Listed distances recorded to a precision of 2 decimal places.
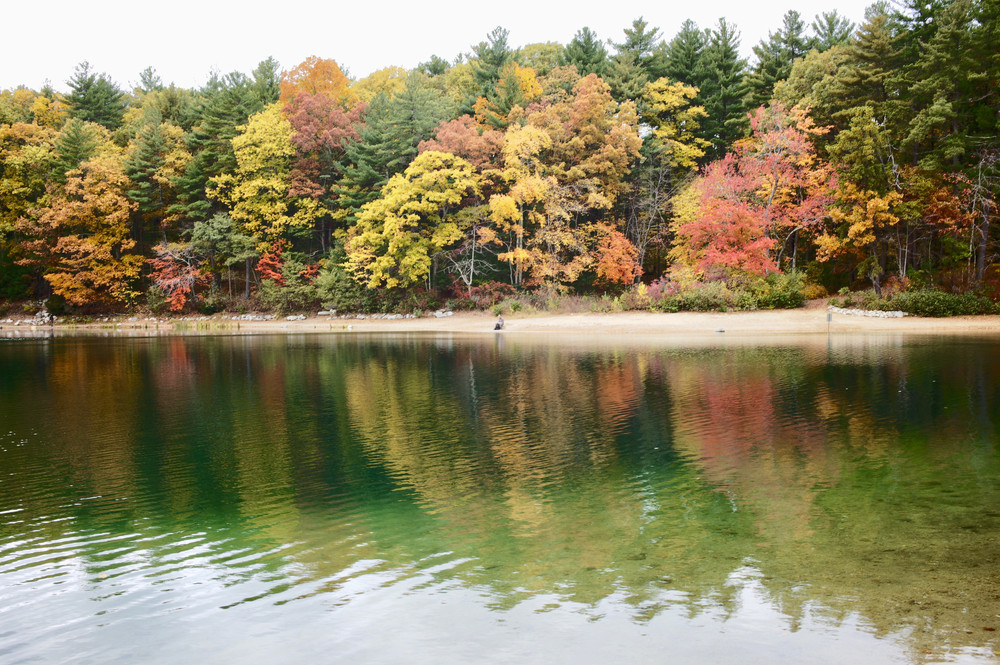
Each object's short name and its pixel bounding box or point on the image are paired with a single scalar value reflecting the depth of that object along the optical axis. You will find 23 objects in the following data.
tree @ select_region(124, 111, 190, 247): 58.47
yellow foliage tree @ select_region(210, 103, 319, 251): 55.06
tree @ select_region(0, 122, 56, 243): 60.16
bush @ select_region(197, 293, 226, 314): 57.45
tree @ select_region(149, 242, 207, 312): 56.69
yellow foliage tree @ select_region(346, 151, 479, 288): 47.38
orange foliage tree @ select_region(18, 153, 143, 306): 57.44
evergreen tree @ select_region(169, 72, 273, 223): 57.19
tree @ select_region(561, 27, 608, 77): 54.31
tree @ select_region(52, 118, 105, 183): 59.44
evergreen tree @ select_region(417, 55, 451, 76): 86.88
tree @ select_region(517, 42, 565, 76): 60.62
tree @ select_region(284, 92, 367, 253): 55.03
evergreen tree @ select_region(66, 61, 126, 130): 71.12
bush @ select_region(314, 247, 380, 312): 52.66
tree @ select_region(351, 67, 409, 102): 73.25
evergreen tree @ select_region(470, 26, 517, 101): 55.81
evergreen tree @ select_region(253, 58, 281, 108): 63.62
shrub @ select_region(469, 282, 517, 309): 49.34
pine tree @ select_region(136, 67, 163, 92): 92.75
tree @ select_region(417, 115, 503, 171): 48.50
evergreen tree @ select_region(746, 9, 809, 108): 51.28
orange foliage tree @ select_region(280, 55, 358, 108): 70.19
